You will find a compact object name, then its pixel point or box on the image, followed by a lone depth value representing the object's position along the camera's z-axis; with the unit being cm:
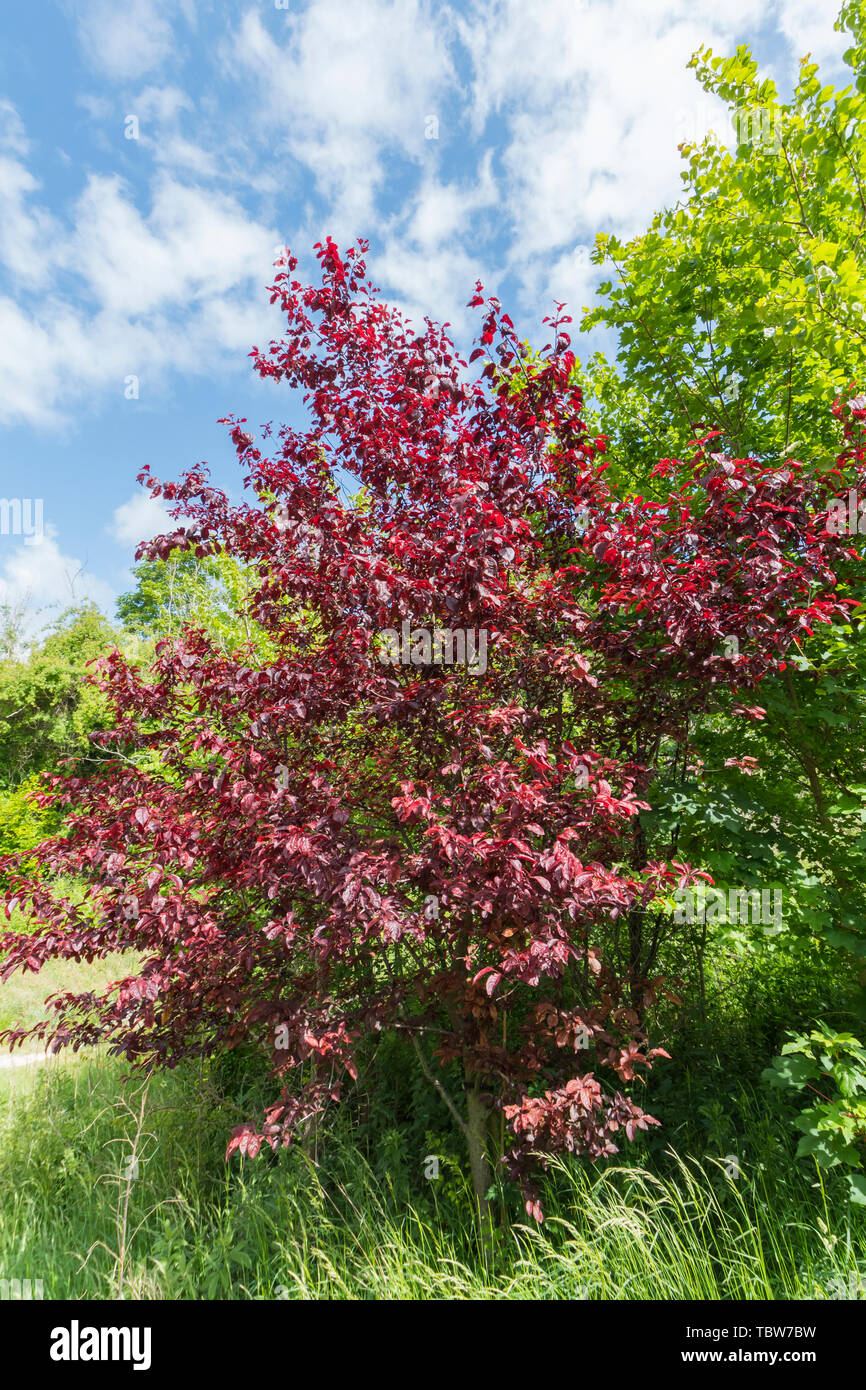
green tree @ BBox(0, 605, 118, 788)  1382
